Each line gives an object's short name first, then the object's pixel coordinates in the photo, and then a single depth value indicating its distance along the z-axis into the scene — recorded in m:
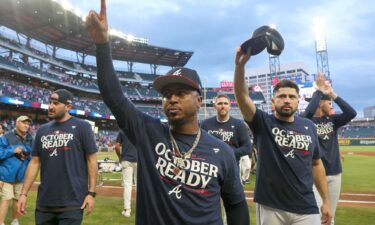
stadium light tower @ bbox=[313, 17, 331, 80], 53.56
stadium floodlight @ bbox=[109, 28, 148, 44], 53.22
